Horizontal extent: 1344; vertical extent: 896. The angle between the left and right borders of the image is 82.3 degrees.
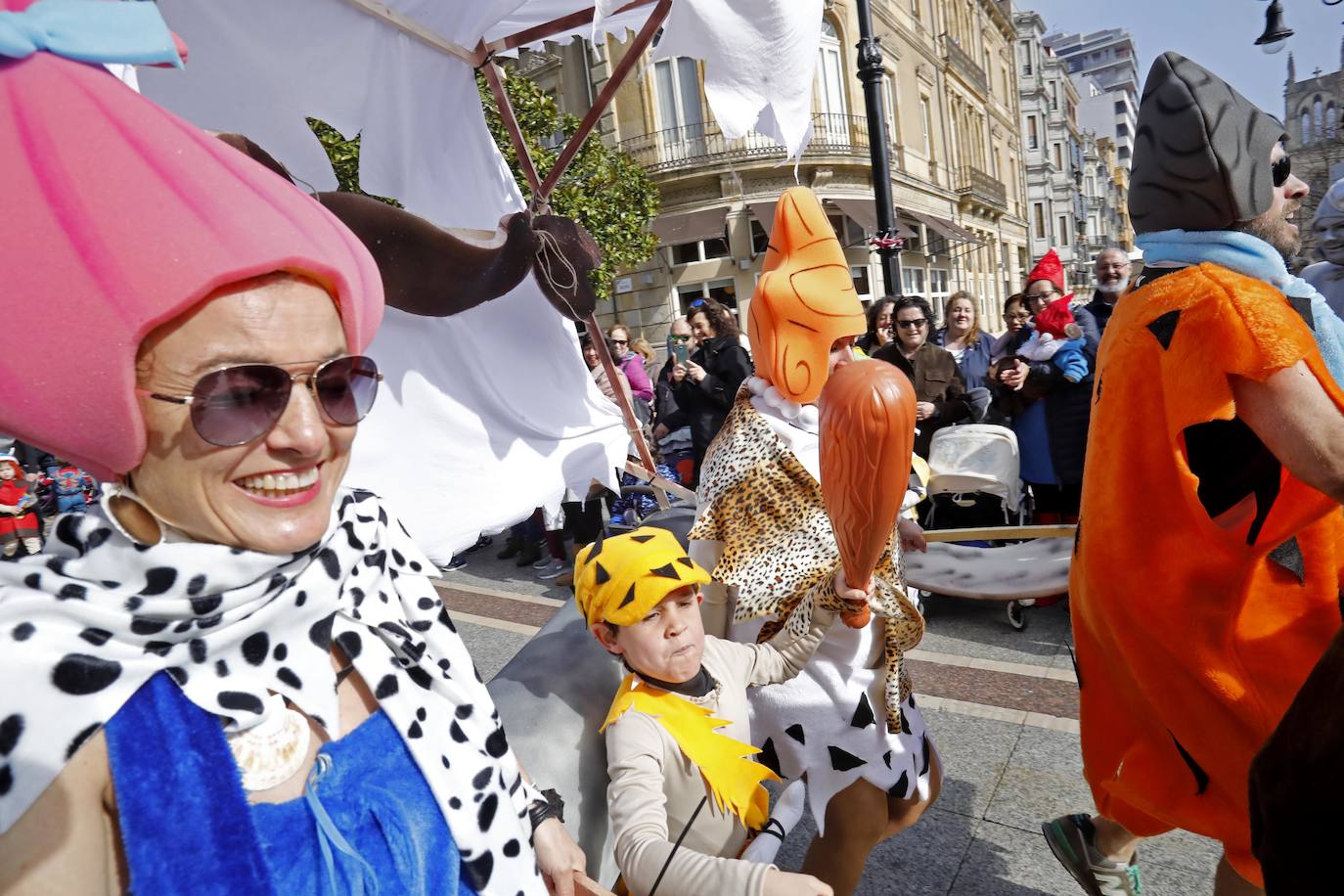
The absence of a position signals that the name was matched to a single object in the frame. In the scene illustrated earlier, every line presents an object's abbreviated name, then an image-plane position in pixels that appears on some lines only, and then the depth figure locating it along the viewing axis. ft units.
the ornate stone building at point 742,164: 62.95
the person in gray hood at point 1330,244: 12.55
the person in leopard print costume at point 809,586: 6.23
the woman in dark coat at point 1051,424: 13.99
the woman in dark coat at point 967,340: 17.46
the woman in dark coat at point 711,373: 17.66
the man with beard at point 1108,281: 14.52
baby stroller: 14.15
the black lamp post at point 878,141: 17.58
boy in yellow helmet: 4.97
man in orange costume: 4.63
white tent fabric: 7.30
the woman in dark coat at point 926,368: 15.21
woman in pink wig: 2.49
